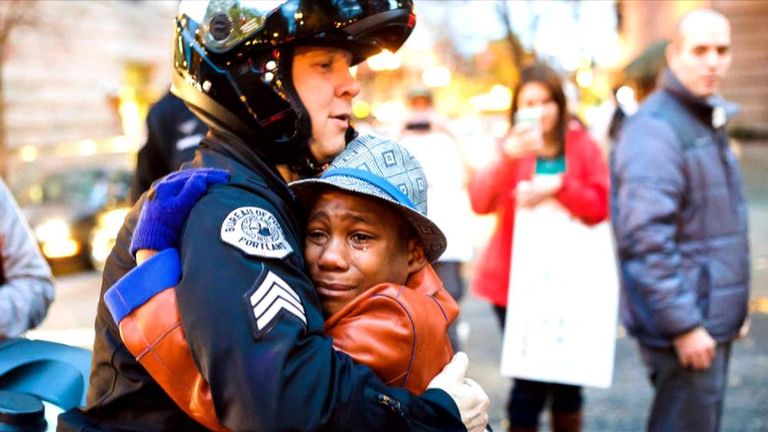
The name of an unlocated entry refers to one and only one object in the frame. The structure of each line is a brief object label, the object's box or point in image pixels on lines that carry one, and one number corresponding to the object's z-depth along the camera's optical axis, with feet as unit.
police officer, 5.24
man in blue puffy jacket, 12.01
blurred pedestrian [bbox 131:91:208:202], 14.01
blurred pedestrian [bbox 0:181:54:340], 9.82
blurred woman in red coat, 14.93
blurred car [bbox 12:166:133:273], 44.52
